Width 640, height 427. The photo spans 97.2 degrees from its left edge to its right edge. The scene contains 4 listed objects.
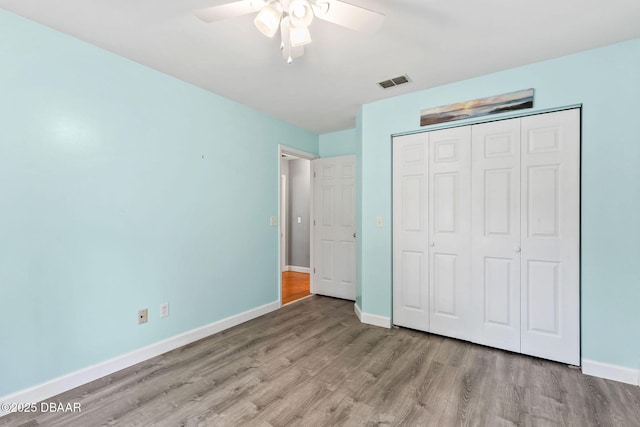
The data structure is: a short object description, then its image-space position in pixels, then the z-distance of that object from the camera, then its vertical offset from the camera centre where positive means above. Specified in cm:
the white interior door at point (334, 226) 407 -23
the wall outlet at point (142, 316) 237 -89
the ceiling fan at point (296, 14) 140 +101
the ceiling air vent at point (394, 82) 261 +123
